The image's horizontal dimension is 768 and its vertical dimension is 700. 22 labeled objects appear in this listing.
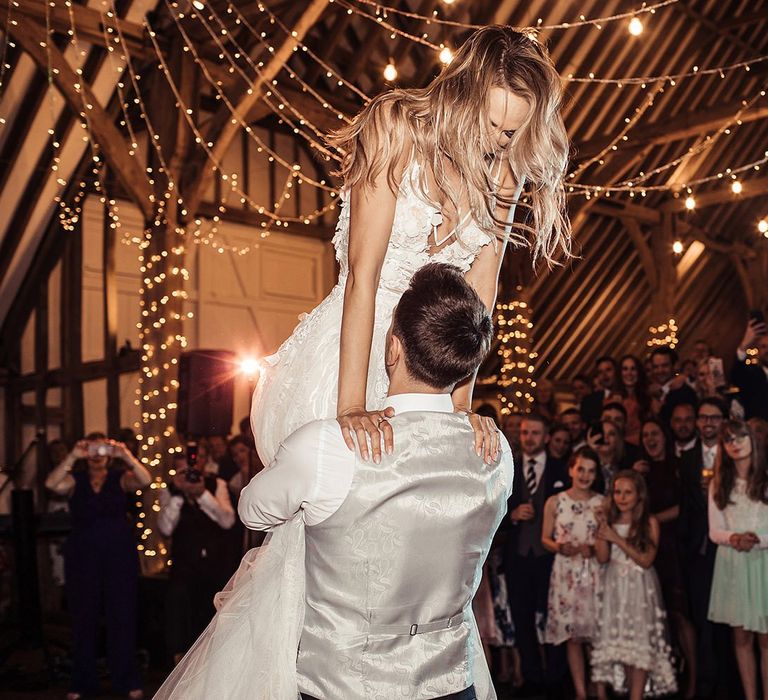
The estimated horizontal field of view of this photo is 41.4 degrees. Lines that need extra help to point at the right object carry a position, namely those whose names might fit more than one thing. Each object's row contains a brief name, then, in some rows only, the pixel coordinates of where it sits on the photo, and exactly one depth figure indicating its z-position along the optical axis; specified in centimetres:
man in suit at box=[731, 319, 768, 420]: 569
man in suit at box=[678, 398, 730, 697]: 496
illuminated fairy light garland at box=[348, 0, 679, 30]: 510
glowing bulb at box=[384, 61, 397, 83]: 470
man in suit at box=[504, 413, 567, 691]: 530
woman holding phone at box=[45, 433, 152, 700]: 545
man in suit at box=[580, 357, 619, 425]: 689
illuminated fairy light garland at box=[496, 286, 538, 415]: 1070
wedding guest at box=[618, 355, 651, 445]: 664
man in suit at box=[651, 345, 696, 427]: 629
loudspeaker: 682
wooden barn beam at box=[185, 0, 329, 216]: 722
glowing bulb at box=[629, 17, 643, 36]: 609
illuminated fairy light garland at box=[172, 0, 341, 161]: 668
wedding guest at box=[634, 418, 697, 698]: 507
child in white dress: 467
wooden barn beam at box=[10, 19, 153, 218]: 735
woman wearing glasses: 452
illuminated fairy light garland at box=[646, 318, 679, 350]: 1308
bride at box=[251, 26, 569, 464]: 172
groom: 156
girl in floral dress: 496
